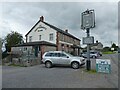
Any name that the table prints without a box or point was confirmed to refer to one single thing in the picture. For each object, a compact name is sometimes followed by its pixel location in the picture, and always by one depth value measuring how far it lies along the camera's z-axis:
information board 6.77
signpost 7.94
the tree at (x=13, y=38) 27.22
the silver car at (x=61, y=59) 9.02
